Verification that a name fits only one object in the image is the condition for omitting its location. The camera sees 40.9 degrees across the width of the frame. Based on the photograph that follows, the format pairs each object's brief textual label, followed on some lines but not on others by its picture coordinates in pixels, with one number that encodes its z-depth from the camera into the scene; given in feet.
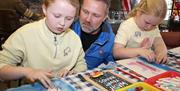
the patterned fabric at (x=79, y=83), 2.92
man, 4.21
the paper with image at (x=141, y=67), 3.57
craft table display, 2.97
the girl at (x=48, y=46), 3.33
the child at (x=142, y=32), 4.57
